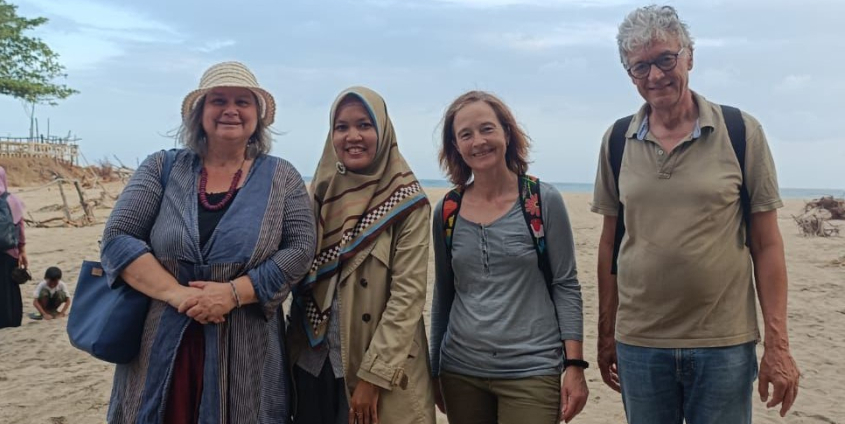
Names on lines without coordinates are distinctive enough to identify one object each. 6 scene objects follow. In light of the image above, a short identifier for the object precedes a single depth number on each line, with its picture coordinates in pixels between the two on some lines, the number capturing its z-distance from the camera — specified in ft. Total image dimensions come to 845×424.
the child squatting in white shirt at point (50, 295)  25.30
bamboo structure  110.32
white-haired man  7.61
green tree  104.27
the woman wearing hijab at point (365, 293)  8.39
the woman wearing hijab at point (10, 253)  20.87
